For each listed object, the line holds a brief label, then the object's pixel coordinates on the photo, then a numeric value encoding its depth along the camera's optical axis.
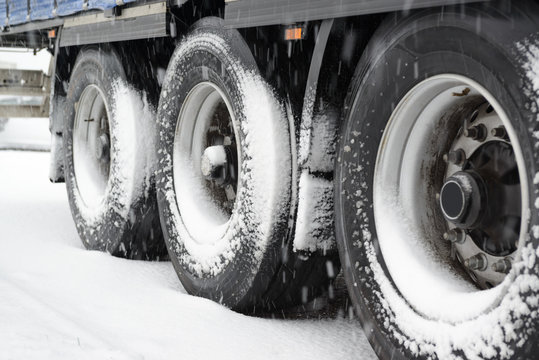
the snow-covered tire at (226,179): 2.87
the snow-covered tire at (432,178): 1.78
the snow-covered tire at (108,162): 4.11
